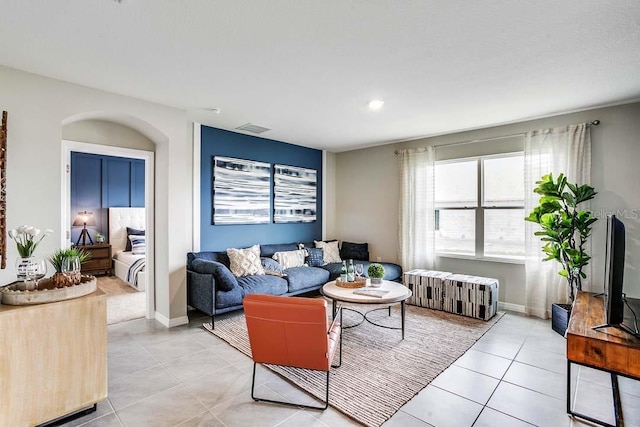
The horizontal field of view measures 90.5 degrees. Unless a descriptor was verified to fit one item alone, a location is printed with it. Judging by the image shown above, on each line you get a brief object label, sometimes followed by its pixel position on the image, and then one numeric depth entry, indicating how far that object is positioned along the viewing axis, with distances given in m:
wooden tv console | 1.67
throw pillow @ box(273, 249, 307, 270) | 5.02
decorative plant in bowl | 2.12
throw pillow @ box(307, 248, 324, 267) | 5.41
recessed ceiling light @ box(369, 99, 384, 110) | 3.56
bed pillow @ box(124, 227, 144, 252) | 6.88
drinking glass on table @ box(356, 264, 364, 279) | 4.06
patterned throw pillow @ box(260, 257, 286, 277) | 4.60
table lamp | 6.43
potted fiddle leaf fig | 3.51
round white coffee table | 3.22
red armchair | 2.09
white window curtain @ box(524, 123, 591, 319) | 3.87
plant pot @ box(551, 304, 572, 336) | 3.47
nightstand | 6.22
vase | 2.03
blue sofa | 3.70
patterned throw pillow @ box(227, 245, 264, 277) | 4.38
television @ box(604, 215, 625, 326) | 1.85
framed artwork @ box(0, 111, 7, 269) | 2.65
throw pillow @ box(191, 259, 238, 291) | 3.69
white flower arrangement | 2.06
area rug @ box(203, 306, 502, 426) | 2.32
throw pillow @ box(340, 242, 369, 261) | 5.91
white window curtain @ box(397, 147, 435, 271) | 5.16
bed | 5.88
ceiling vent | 4.62
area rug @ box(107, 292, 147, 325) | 4.12
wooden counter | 1.84
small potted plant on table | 3.74
